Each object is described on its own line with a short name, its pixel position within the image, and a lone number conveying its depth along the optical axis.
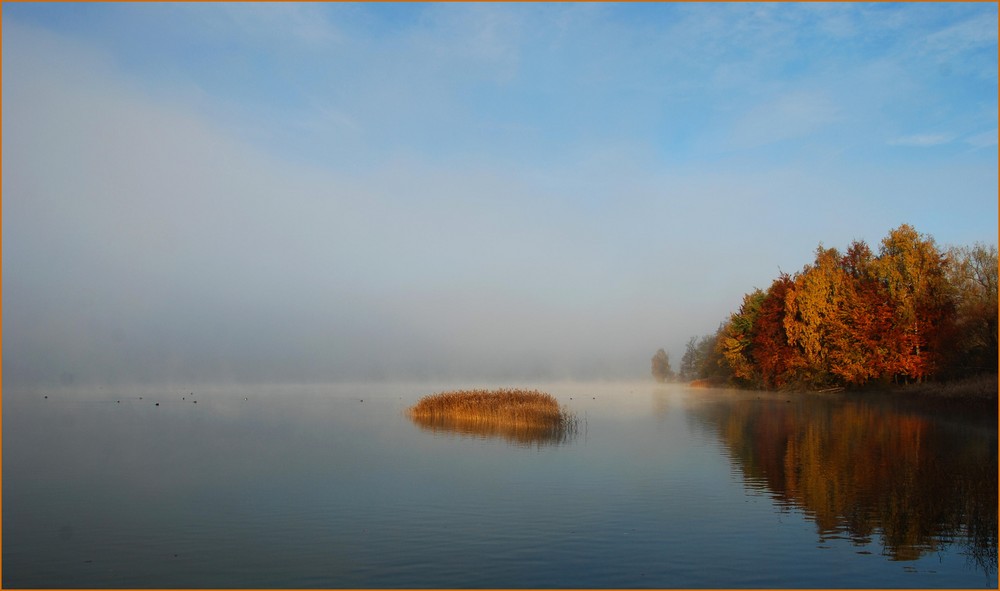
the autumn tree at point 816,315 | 61.59
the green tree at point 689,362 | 143.88
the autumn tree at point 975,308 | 44.75
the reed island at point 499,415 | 34.50
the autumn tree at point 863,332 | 56.91
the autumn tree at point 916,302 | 54.81
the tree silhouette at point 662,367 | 164.12
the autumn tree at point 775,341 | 67.88
